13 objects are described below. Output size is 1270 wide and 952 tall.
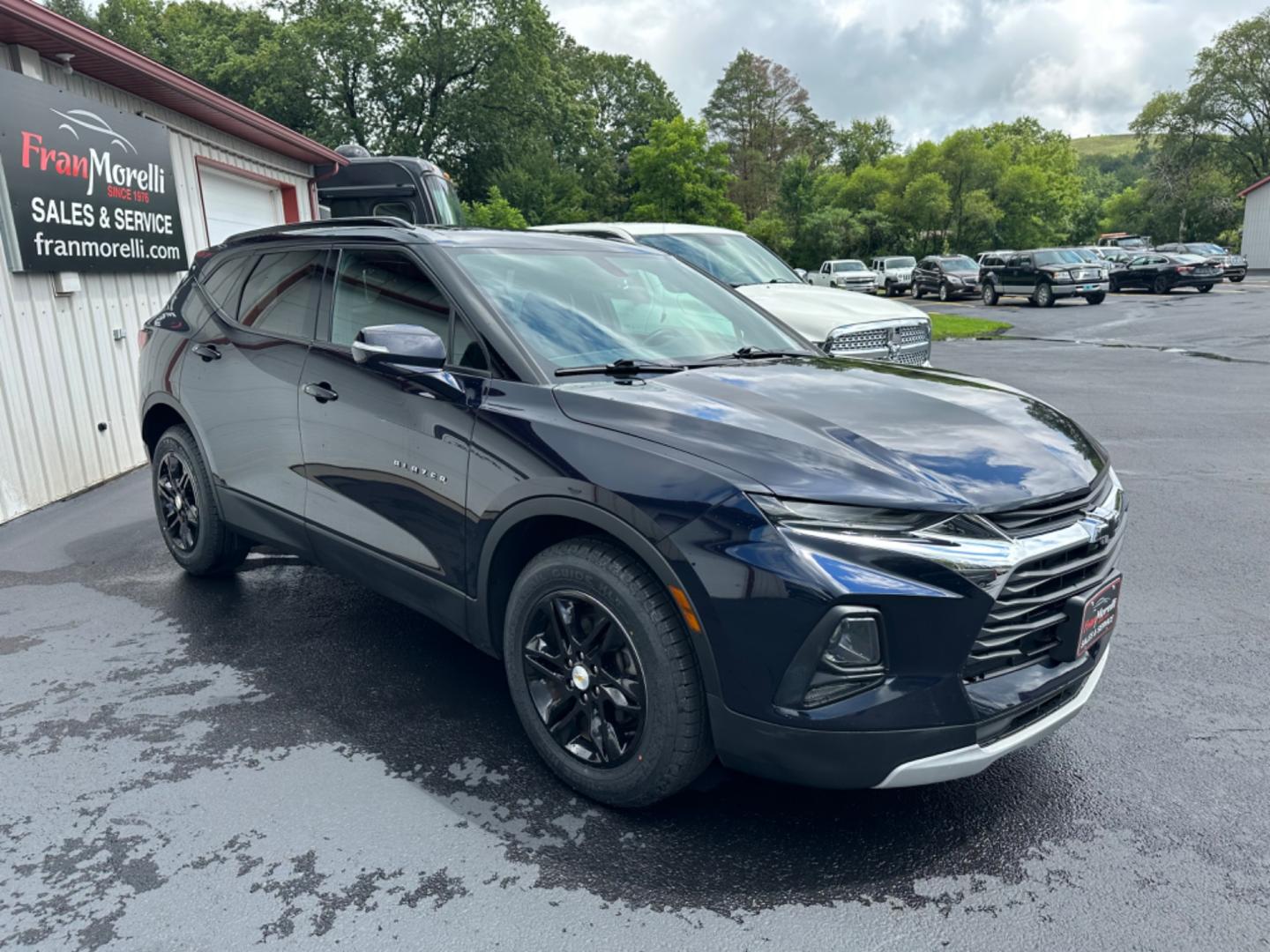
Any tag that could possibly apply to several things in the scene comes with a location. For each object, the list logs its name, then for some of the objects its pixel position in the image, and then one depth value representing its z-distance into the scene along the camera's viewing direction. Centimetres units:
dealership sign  660
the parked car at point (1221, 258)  3328
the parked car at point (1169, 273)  3209
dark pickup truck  2822
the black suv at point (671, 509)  236
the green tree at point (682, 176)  4783
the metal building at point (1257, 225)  5197
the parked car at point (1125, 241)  5690
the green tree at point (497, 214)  3494
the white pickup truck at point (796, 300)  806
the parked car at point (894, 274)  3656
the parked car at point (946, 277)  3278
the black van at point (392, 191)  1305
